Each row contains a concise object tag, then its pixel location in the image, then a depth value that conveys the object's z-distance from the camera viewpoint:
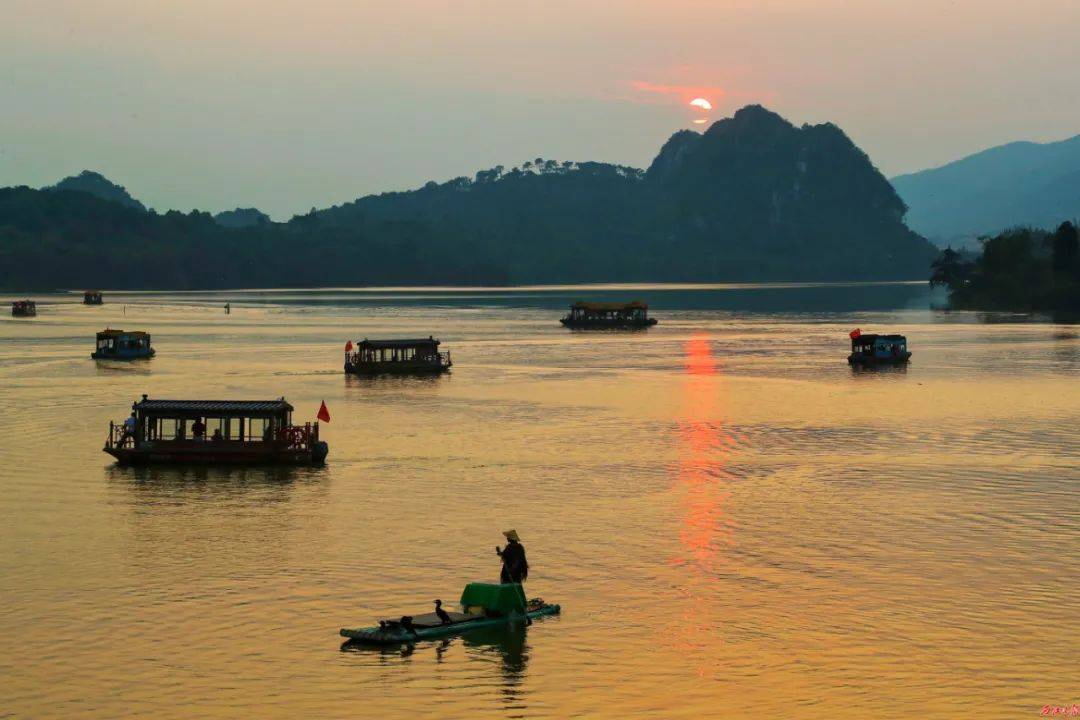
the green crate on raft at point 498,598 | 38.19
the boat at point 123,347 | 143.60
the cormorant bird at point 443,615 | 37.16
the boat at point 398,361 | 124.69
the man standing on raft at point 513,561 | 39.31
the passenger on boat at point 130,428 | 67.71
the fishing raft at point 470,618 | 36.50
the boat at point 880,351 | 135.75
